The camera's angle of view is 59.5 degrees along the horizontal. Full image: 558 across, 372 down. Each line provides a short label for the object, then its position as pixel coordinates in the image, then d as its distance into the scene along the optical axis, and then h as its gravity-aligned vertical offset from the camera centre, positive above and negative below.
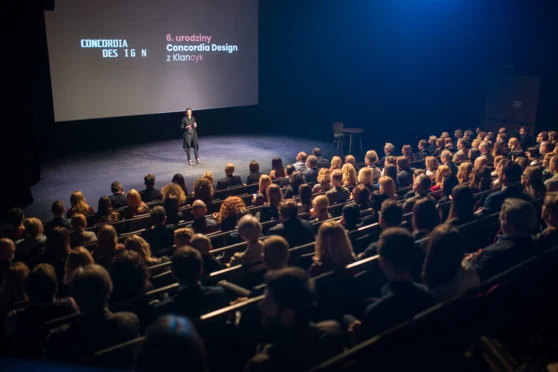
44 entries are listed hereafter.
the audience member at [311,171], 7.76 -1.17
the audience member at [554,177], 5.42 -0.90
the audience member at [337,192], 6.21 -1.19
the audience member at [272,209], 5.61 -1.28
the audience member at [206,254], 3.77 -1.24
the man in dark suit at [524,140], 10.76 -0.86
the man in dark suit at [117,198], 6.79 -1.44
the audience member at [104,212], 5.94 -1.43
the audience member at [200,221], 5.06 -1.30
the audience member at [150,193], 7.13 -1.44
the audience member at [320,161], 9.03 -1.18
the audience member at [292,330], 2.32 -1.14
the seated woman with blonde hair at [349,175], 7.01 -1.10
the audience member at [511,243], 3.41 -1.00
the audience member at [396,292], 2.65 -1.08
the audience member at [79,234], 5.07 -1.45
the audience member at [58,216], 5.46 -1.38
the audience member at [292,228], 4.47 -1.20
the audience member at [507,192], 5.15 -0.96
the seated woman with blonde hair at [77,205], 6.10 -1.38
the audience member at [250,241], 3.90 -1.16
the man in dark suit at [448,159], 7.41 -0.91
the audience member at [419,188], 5.40 -1.00
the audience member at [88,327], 2.65 -1.27
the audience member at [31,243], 4.67 -1.44
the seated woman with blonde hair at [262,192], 6.39 -1.26
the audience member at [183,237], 4.08 -1.17
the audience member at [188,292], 2.96 -1.19
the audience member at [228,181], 7.88 -1.37
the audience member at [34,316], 2.96 -1.37
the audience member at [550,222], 3.75 -0.95
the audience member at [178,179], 6.93 -1.18
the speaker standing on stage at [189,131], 11.53 -0.86
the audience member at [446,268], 3.03 -1.04
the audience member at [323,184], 6.70 -1.18
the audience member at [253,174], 8.05 -1.29
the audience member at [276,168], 7.99 -1.16
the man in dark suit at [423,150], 9.95 -1.05
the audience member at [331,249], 3.53 -1.09
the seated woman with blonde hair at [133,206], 5.96 -1.35
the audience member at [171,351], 1.80 -0.94
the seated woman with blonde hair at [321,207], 4.88 -1.10
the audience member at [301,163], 8.63 -1.17
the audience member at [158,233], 4.84 -1.36
